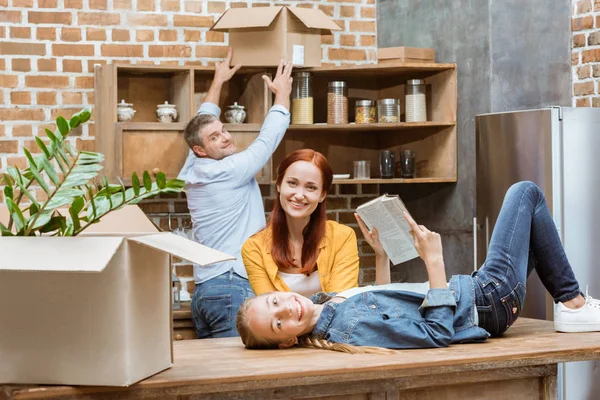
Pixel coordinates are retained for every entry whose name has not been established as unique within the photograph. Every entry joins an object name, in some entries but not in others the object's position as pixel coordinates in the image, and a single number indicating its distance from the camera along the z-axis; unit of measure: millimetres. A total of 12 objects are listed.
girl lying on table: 4077
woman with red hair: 5256
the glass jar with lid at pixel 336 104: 7492
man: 6351
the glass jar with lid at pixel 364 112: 7533
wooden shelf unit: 6978
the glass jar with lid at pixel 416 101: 7521
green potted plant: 3304
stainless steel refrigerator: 6721
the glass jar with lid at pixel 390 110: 7509
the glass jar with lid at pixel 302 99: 7390
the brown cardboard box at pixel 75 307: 3107
